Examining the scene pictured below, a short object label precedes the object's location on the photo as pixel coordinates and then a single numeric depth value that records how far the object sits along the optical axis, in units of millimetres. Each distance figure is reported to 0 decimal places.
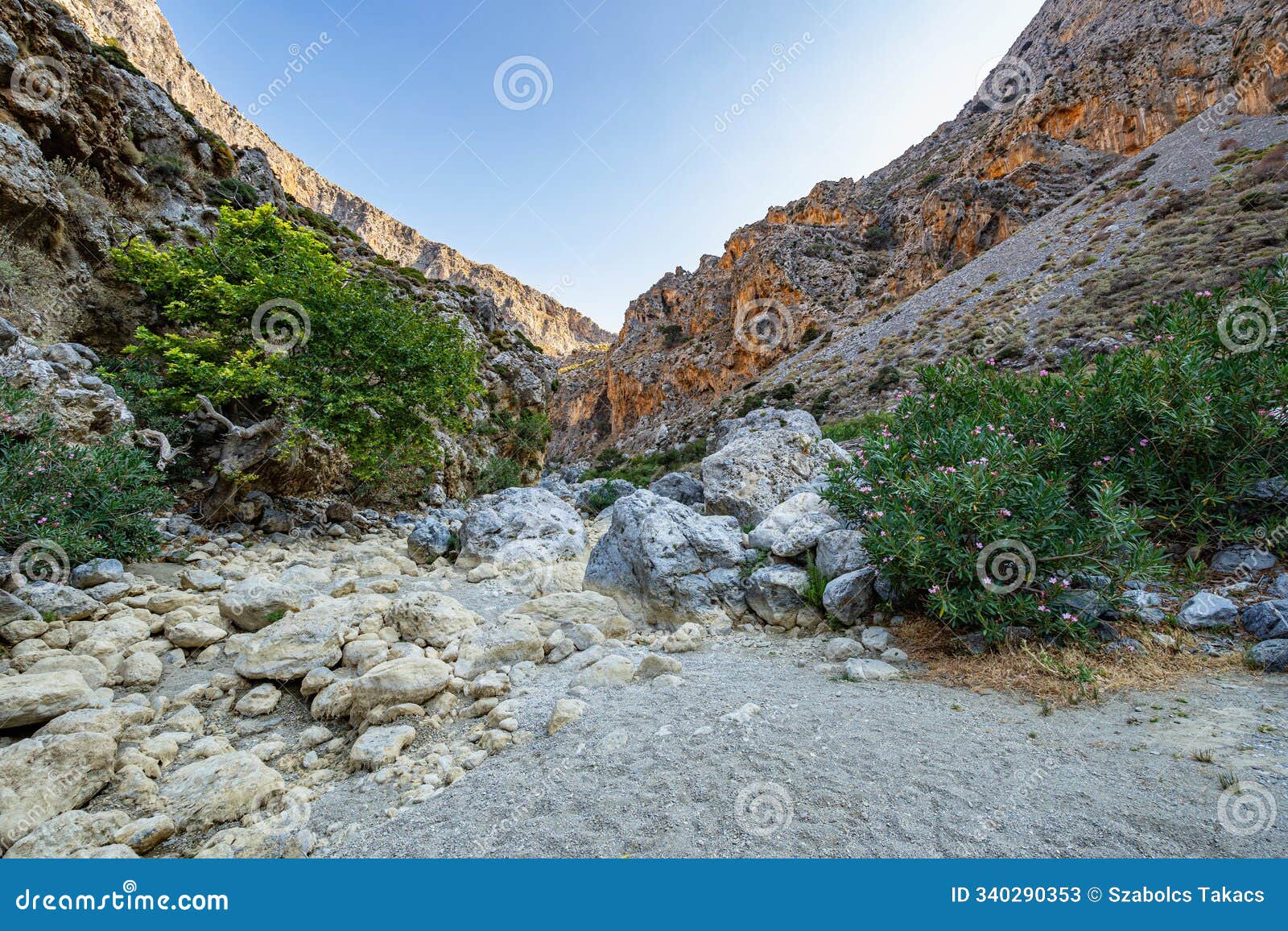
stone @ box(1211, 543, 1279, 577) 3902
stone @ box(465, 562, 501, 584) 6938
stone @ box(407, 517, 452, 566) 8258
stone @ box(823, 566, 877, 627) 4590
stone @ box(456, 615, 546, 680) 3992
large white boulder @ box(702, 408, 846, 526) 8680
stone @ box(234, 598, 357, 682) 3766
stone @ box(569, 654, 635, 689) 3729
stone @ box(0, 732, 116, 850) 2273
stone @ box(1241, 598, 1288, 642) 3363
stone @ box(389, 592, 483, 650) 4438
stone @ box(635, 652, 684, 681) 3889
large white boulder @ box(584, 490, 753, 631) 5305
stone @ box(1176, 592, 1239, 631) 3590
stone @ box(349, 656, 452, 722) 3293
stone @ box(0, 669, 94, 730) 2865
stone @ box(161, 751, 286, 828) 2391
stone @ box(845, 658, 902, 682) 3613
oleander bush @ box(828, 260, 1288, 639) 3635
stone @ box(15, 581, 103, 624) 4297
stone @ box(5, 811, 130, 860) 2086
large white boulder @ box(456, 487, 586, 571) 7711
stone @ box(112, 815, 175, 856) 2176
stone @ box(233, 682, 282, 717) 3506
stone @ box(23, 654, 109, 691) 3594
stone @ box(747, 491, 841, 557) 5496
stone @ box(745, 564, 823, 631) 4906
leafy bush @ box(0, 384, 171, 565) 4961
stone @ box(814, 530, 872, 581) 4909
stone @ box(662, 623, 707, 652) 4566
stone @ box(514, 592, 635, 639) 4961
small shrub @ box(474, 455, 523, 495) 15586
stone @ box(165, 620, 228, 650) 4344
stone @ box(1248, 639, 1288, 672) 3146
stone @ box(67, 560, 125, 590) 5020
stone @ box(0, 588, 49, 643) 3959
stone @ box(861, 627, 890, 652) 4105
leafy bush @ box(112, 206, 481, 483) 8188
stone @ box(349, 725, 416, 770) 2805
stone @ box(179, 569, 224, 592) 5629
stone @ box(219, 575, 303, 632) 4664
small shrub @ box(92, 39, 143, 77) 13628
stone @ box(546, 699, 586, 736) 3004
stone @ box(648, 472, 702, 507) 10805
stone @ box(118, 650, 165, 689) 3779
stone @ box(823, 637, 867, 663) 4102
